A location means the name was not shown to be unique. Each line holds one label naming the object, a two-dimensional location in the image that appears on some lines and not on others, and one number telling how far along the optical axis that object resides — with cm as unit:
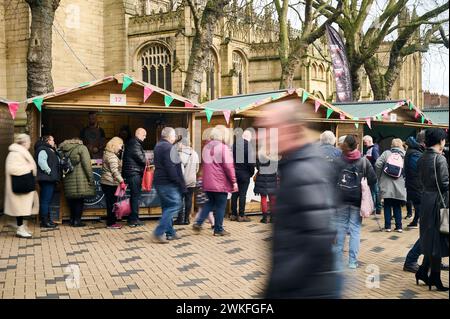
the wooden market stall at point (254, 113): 1194
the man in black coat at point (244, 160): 1084
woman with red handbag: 1030
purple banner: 1767
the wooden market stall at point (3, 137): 1246
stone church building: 2712
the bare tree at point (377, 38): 1900
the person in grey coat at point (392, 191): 1009
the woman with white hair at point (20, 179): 923
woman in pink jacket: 939
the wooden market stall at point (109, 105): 1063
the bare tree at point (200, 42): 1387
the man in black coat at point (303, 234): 294
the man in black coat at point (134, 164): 1034
